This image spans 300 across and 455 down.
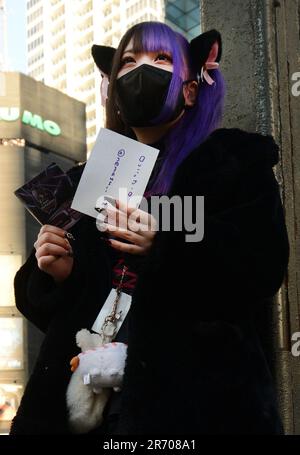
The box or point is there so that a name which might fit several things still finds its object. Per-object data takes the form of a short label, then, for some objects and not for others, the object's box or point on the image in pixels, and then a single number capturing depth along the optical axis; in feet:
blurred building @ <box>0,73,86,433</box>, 77.25
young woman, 5.70
